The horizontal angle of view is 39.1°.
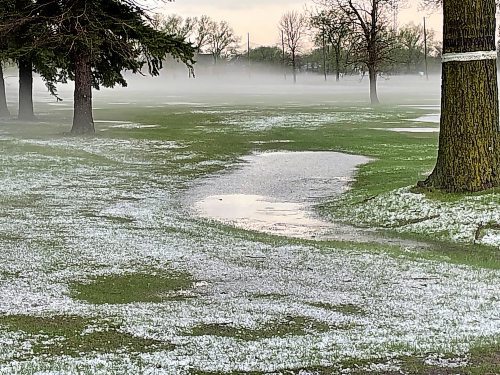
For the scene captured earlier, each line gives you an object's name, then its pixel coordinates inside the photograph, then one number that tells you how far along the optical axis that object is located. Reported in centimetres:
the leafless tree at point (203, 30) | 12631
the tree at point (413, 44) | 10494
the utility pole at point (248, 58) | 12481
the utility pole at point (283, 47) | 11161
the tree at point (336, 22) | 5294
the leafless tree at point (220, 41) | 12775
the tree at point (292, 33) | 10994
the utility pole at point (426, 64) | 10072
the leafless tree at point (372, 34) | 5134
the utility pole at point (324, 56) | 10281
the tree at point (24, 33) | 2458
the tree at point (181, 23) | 11460
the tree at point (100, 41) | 2438
